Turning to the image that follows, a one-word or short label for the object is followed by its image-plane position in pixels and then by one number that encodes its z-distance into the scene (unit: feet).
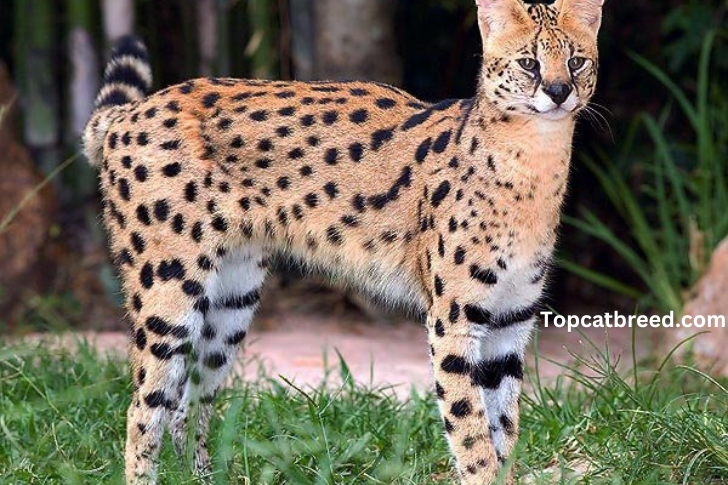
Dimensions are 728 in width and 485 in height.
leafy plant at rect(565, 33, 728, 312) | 57.47
